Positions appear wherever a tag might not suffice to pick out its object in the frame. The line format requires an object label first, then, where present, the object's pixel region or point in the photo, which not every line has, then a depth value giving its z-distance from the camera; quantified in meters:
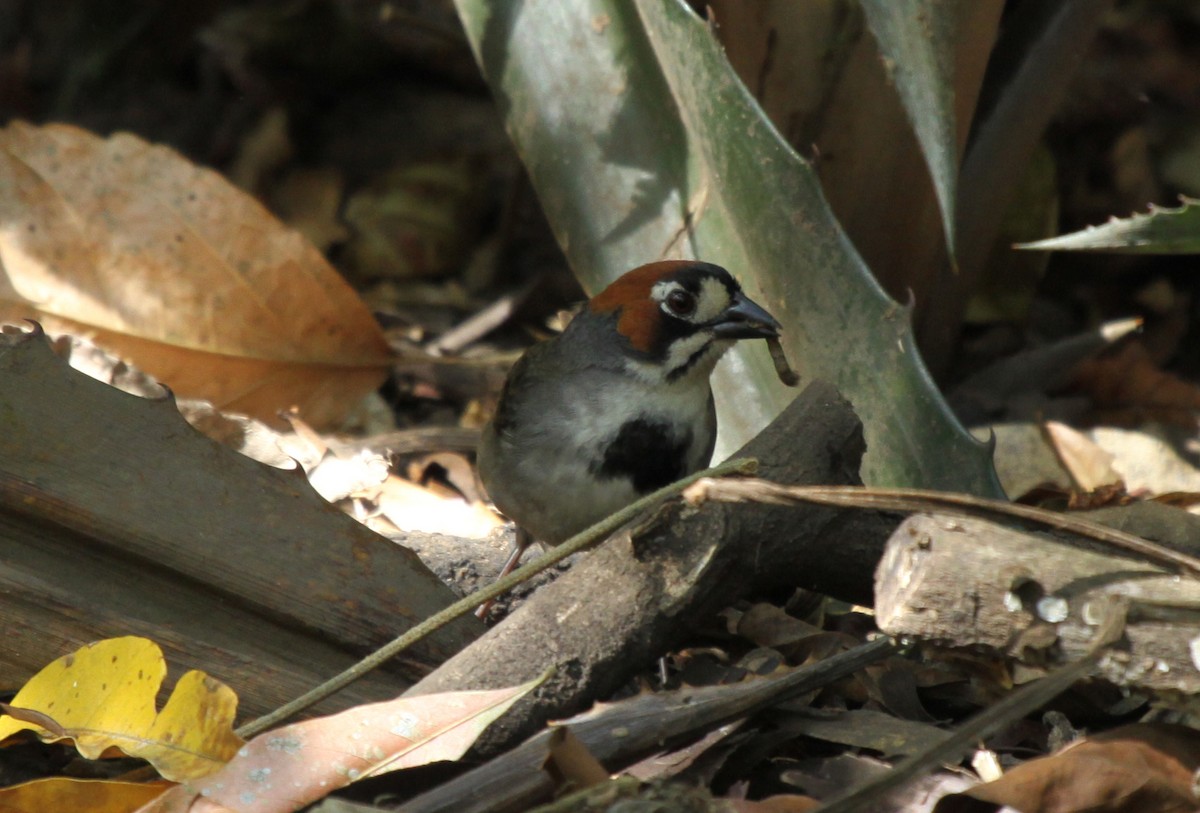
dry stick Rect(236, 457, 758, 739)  5.32
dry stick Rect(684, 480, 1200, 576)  4.76
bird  7.39
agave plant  7.25
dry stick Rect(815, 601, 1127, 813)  4.41
